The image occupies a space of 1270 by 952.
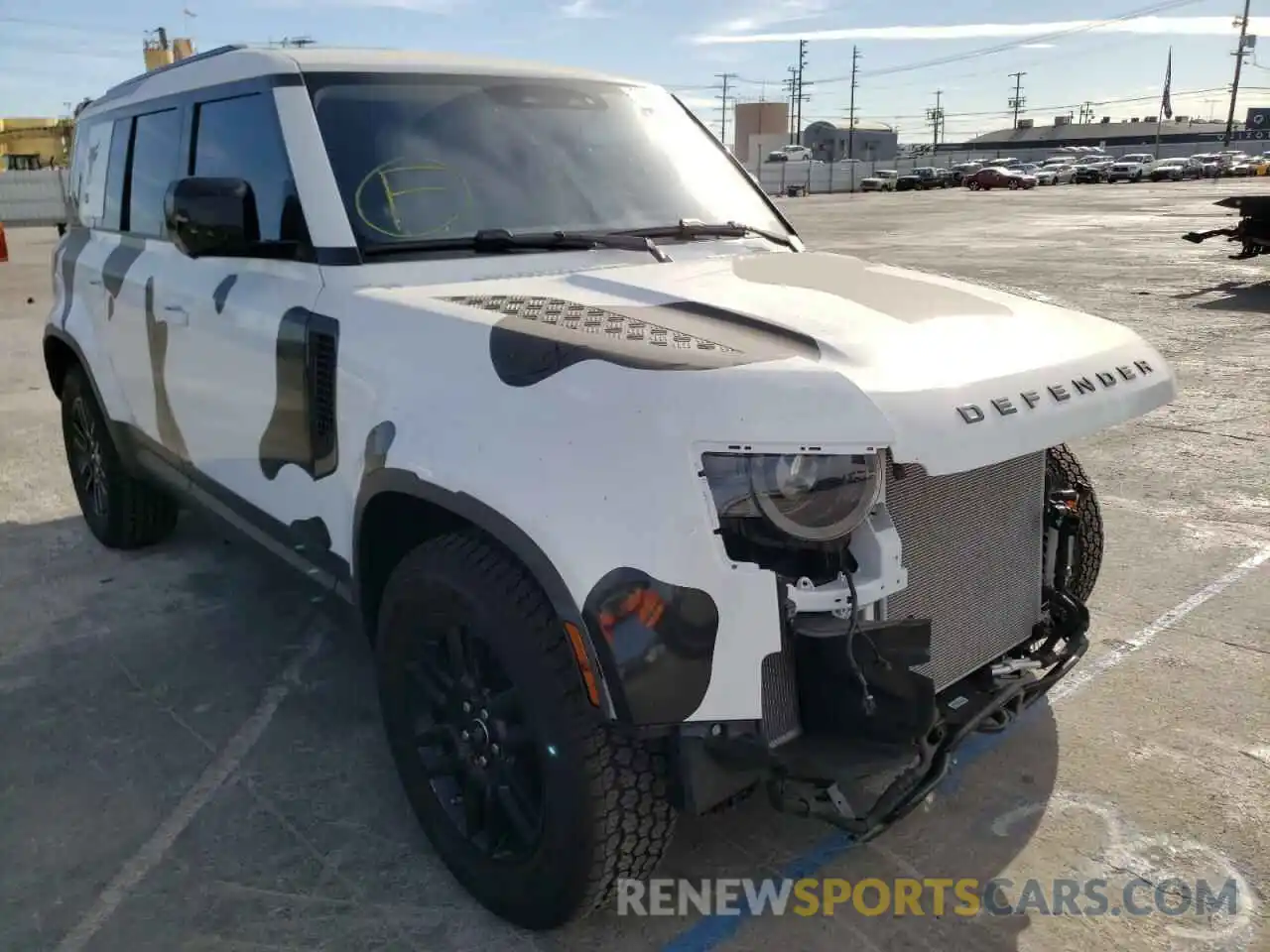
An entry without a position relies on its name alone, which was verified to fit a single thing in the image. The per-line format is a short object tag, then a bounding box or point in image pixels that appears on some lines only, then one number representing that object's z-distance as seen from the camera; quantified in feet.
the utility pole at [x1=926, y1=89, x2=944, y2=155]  447.42
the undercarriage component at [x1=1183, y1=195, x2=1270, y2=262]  48.06
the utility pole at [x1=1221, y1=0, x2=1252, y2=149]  317.22
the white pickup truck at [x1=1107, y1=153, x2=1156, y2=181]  213.05
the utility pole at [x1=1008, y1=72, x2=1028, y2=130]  469.41
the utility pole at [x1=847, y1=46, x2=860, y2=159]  367.19
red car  195.42
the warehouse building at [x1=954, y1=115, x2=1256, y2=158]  373.81
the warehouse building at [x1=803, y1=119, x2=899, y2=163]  382.63
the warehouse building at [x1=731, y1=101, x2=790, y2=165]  318.65
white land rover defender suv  6.73
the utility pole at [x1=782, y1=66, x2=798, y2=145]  387.14
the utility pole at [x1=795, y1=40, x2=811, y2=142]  375.98
